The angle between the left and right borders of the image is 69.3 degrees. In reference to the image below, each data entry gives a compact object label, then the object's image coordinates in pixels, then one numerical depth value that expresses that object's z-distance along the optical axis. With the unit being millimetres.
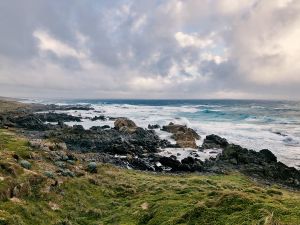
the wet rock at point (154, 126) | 47708
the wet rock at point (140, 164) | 23154
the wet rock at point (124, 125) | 41966
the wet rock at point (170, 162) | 23048
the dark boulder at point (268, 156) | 26611
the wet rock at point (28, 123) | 39252
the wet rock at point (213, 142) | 33053
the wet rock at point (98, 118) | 57993
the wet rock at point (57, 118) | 52467
